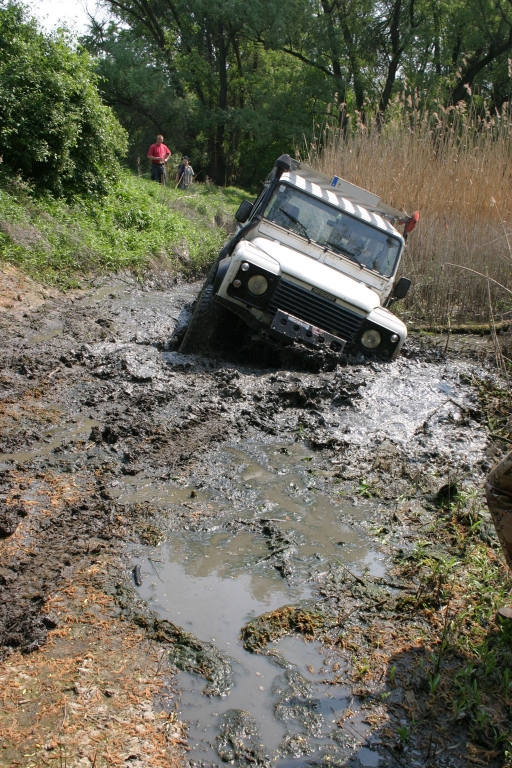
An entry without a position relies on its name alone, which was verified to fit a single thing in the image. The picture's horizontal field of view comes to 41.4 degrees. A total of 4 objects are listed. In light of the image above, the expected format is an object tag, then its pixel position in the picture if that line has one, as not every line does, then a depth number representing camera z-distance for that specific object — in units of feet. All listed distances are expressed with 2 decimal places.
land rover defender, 19.52
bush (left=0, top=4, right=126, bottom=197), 33.37
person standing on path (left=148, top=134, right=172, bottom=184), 56.24
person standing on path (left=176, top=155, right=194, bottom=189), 63.72
